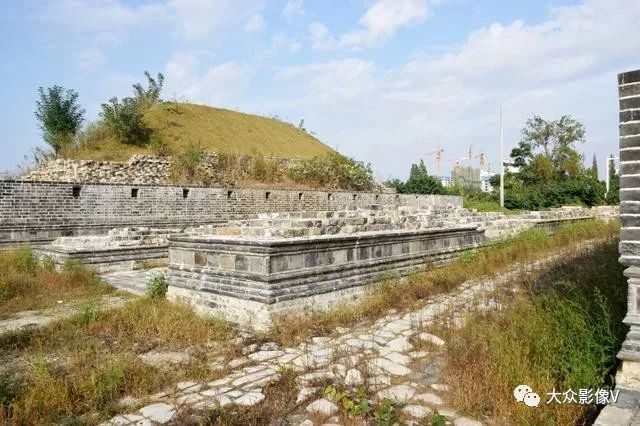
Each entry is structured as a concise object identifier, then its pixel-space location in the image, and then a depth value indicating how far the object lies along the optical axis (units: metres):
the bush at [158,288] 6.16
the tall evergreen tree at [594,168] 39.66
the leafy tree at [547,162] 35.31
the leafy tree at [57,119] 18.23
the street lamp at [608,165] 30.13
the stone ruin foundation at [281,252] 5.00
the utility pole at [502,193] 28.40
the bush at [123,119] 20.27
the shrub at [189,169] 19.27
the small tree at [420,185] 29.47
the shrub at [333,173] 23.83
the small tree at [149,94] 24.64
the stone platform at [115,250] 9.02
